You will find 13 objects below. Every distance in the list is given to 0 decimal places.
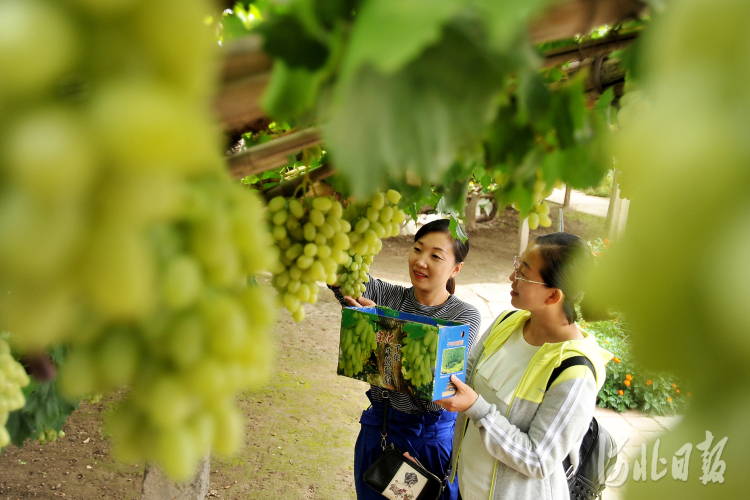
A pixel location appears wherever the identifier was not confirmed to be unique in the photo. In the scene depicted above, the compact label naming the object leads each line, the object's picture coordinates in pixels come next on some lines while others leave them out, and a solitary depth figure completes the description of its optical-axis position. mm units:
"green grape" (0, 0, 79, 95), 196
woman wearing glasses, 1830
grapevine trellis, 344
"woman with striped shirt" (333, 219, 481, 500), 2574
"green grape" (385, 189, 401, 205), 851
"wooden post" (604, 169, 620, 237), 6057
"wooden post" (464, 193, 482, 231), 10026
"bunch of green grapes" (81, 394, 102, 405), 2199
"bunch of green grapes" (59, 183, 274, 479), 288
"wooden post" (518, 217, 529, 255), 8030
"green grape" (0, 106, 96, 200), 200
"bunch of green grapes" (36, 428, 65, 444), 2311
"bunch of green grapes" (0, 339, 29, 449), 812
